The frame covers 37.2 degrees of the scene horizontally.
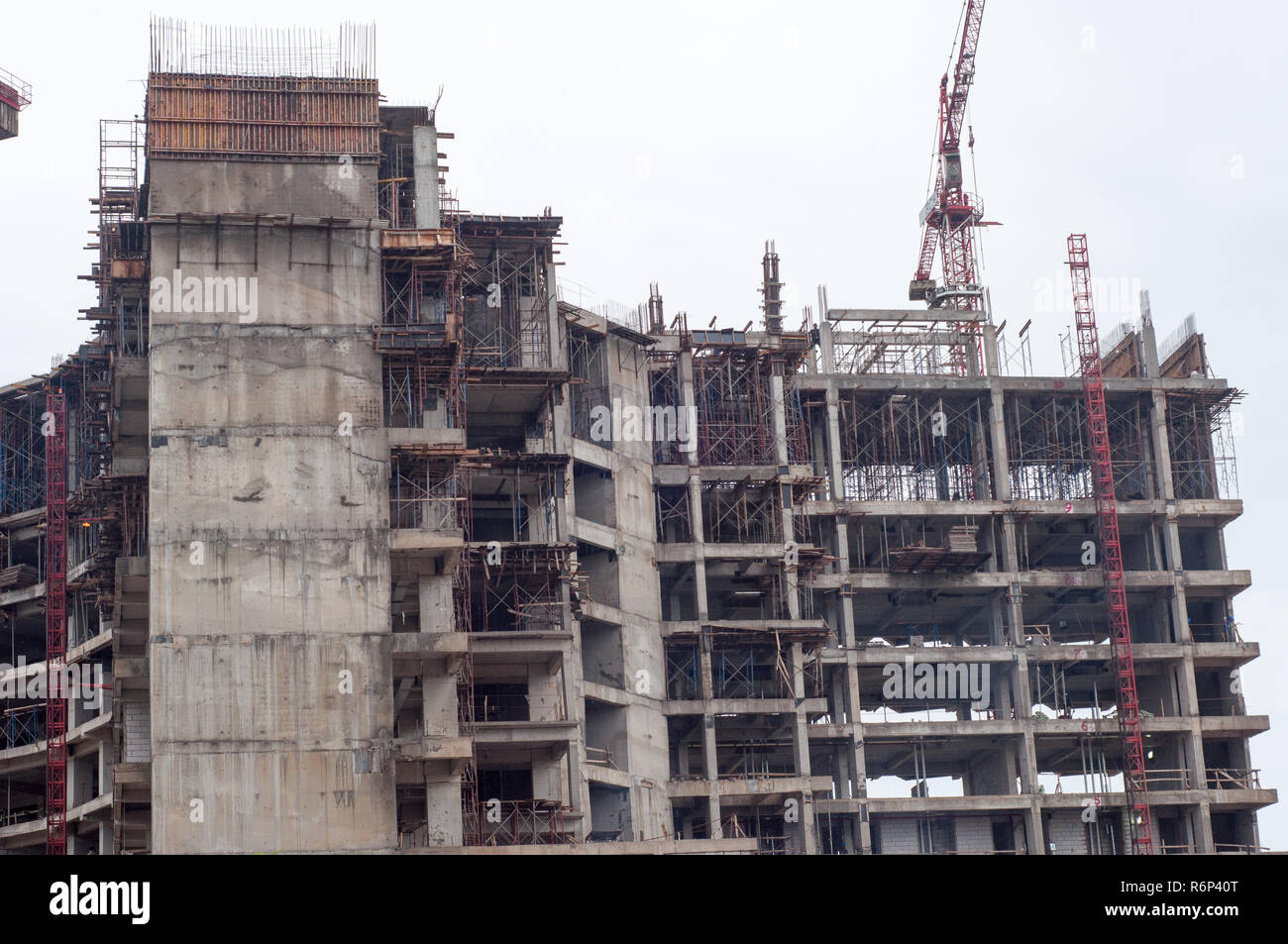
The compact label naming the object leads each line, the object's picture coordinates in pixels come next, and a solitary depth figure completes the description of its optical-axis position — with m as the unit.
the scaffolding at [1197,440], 107.00
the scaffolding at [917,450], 103.38
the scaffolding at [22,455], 100.44
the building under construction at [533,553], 67.81
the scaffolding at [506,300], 82.69
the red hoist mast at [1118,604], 98.62
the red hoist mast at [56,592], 92.75
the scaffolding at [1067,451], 105.75
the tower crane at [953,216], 117.44
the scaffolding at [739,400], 97.00
